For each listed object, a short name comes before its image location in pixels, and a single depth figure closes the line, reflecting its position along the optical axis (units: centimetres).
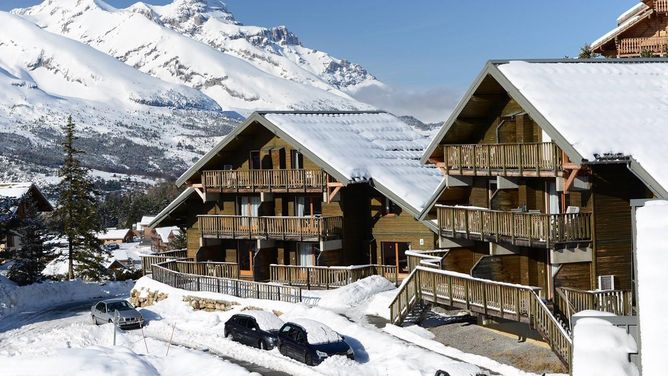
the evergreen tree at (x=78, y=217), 6969
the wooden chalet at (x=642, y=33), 5362
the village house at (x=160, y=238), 14550
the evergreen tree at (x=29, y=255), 6259
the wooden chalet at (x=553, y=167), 3045
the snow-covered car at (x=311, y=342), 3325
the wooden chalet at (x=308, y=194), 4781
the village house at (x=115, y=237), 19622
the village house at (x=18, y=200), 5836
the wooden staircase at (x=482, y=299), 2934
